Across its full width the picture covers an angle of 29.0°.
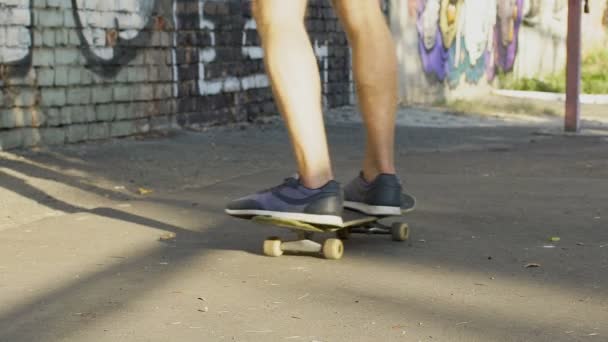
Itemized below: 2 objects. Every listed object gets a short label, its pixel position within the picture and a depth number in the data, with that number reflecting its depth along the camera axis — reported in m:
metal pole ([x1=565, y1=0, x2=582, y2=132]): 9.29
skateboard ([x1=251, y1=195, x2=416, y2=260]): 3.55
